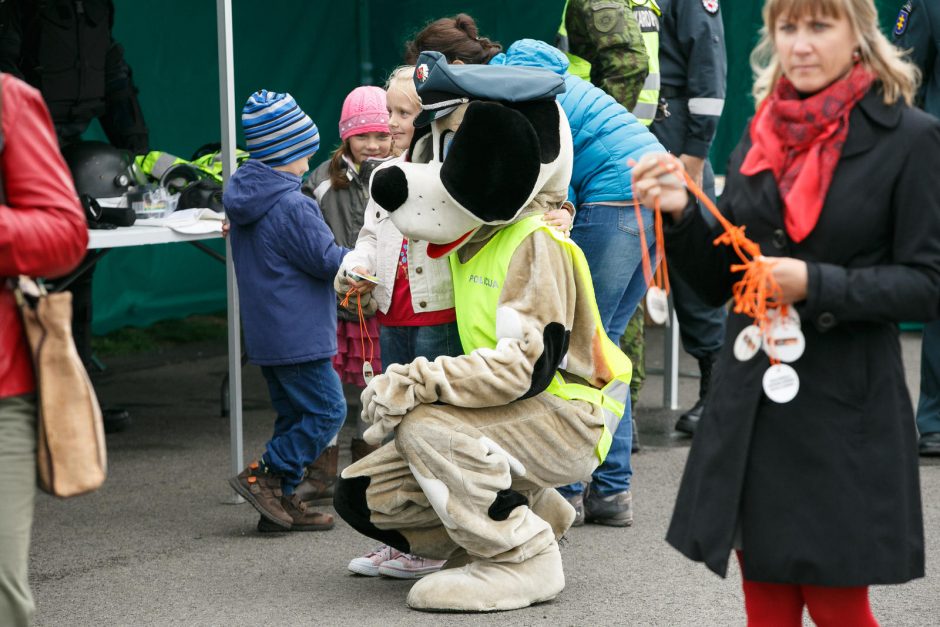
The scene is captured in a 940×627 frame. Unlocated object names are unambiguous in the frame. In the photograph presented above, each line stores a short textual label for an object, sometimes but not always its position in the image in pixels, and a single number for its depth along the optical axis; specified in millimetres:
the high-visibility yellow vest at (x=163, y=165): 9824
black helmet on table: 9197
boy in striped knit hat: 7528
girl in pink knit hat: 8507
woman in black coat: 3943
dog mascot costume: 5759
